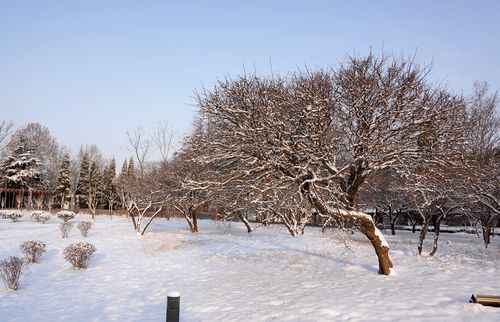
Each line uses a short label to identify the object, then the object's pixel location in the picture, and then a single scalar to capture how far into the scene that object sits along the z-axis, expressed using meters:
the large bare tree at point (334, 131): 9.83
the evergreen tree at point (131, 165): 68.06
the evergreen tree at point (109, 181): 61.42
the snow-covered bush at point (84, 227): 21.52
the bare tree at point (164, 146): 42.71
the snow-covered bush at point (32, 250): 13.73
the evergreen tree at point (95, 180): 57.74
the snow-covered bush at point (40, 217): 29.88
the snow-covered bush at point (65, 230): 20.94
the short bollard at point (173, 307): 5.43
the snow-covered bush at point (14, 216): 30.09
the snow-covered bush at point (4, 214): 31.88
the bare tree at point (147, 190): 23.95
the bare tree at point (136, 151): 44.00
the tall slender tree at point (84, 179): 58.72
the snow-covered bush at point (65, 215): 29.38
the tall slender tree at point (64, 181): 54.36
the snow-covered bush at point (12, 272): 10.11
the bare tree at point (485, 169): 14.82
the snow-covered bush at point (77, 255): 13.01
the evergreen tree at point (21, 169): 47.66
